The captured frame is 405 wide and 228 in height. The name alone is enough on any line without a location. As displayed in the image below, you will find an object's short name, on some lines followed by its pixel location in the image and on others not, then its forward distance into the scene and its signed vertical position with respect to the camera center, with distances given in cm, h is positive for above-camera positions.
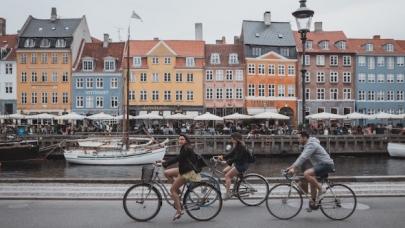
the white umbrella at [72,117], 4441 +13
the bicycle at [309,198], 937 -163
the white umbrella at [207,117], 4318 +8
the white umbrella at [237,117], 4359 +7
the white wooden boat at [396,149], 3778 -256
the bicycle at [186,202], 937 -163
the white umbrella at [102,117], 4481 +12
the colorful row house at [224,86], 5819 +384
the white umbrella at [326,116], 4334 +12
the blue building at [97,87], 5778 +375
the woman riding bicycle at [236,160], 1095 -96
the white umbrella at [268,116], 4291 +15
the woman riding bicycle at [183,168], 935 -98
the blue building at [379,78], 6069 +499
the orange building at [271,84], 5831 +410
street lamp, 1265 +268
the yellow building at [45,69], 5809 +598
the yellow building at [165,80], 5775 +456
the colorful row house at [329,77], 5978 +507
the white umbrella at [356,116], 4357 +11
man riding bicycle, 941 -89
